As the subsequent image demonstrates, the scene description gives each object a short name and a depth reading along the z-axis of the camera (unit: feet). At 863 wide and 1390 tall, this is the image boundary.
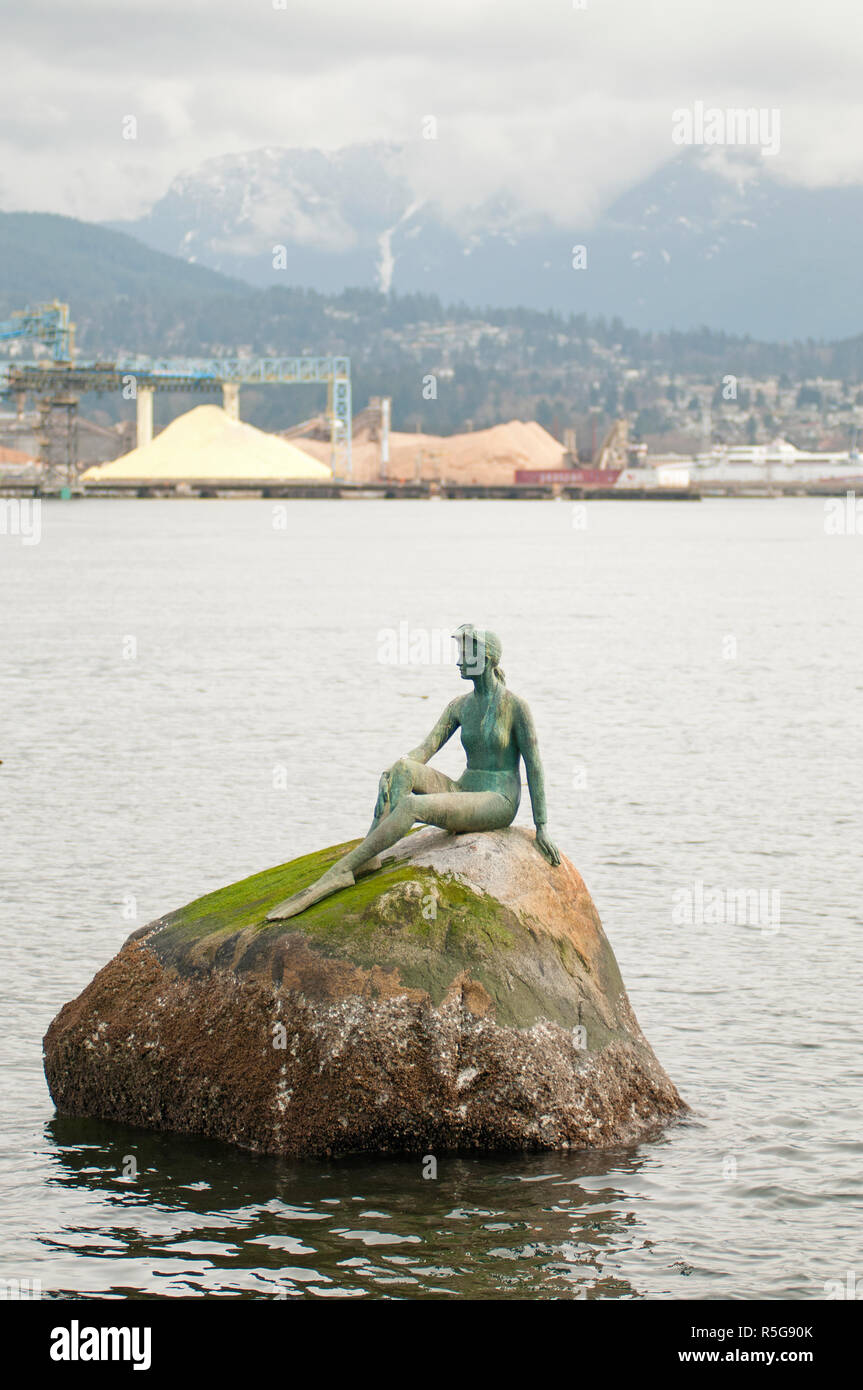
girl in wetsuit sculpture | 36.59
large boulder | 33.83
